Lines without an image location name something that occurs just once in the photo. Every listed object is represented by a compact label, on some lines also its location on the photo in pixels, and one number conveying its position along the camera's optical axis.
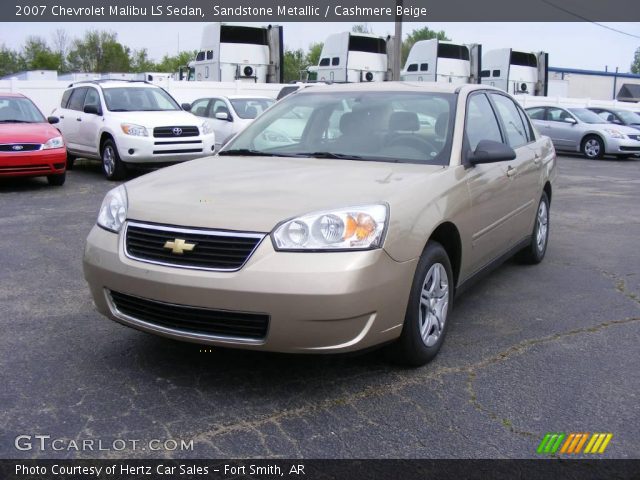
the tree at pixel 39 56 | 59.00
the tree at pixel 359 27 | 71.55
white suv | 12.04
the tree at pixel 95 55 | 58.53
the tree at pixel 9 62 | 59.22
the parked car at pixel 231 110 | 14.86
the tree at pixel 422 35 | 92.56
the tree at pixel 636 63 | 119.13
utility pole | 22.83
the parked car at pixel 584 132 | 19.08
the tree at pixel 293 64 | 67.81
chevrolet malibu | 3.20
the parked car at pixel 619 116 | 21.36
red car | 10.63
